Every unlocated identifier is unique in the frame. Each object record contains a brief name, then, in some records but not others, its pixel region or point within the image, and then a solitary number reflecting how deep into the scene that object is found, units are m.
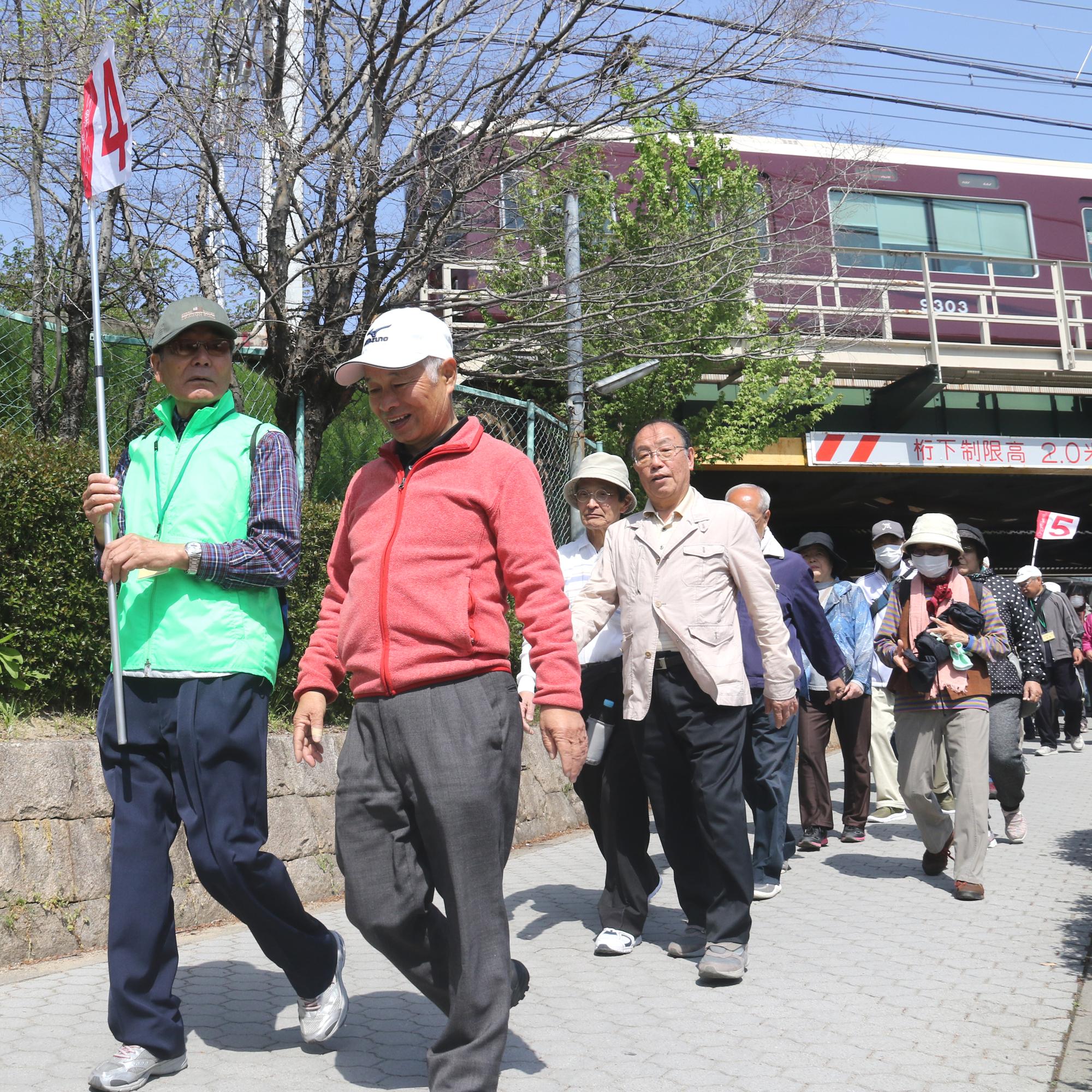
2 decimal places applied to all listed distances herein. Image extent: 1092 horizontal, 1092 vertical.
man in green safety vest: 3.46
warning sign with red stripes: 17.45
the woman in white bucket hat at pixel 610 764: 5.29
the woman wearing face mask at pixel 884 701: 9.48
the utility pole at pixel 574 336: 8.55
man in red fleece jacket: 3.18
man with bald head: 6.53
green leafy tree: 8.50
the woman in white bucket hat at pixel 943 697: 6.33
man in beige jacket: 4.79
